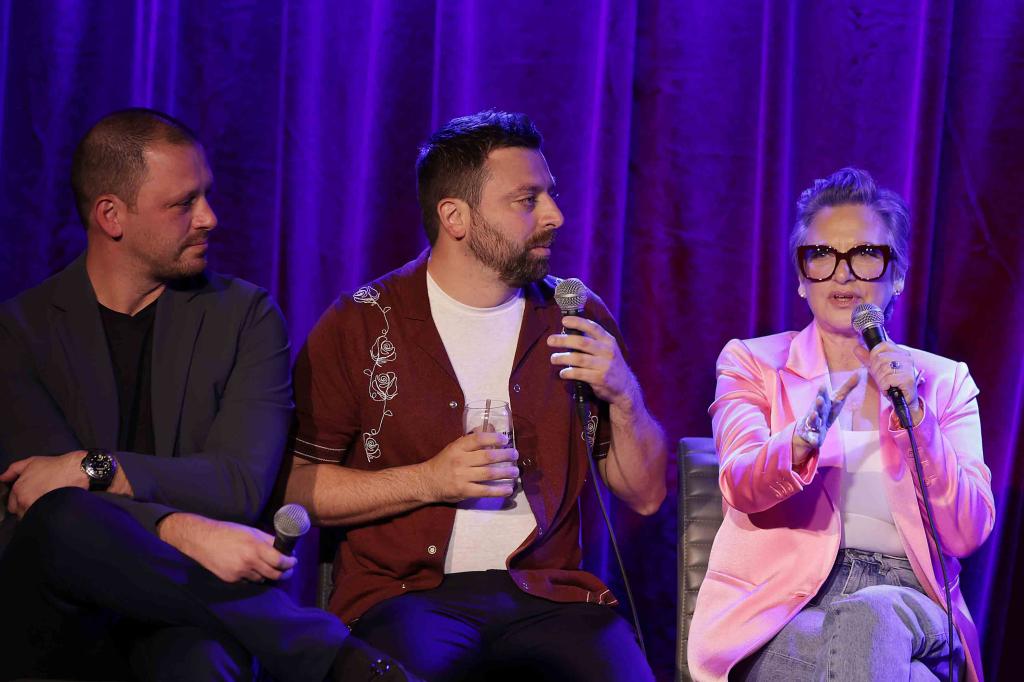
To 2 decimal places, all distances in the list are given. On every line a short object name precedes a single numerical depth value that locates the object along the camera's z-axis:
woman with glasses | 4.92
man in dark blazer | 4.71
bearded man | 5.28
